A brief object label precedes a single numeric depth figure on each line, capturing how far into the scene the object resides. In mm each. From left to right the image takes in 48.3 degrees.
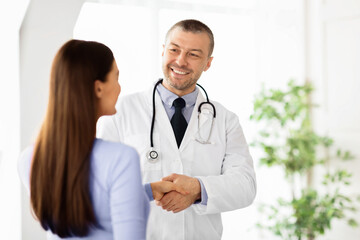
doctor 1681
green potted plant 3283
